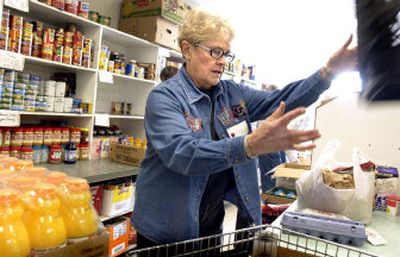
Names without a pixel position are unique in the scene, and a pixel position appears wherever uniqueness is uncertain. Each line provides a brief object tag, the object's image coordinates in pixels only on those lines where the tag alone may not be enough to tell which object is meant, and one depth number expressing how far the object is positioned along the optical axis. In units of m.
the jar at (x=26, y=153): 2.51
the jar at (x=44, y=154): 2.69
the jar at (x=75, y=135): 2.89
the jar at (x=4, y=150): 2.39
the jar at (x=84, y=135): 2.98
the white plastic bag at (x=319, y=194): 1.35
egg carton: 1.12
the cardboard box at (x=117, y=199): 2.92
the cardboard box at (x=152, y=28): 3.47
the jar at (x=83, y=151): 2.97
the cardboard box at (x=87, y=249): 0.73
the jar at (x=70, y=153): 2.78
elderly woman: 1.17
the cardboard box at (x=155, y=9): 3.42
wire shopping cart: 0.90
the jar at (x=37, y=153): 2.63
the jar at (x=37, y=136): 2.61
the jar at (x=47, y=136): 2.68
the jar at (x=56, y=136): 2.75
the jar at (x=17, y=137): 2.48
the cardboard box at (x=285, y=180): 2.14
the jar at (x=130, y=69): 3.42
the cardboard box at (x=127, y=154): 3.05
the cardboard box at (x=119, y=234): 3.03
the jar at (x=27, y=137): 2.54
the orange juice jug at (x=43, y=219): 0.73
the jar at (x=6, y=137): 2.40
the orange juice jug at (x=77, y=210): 0.80
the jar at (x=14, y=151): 2.46
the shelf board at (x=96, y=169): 2.52
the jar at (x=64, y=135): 2.82
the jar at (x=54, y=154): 2.70
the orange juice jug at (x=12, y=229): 0.67
